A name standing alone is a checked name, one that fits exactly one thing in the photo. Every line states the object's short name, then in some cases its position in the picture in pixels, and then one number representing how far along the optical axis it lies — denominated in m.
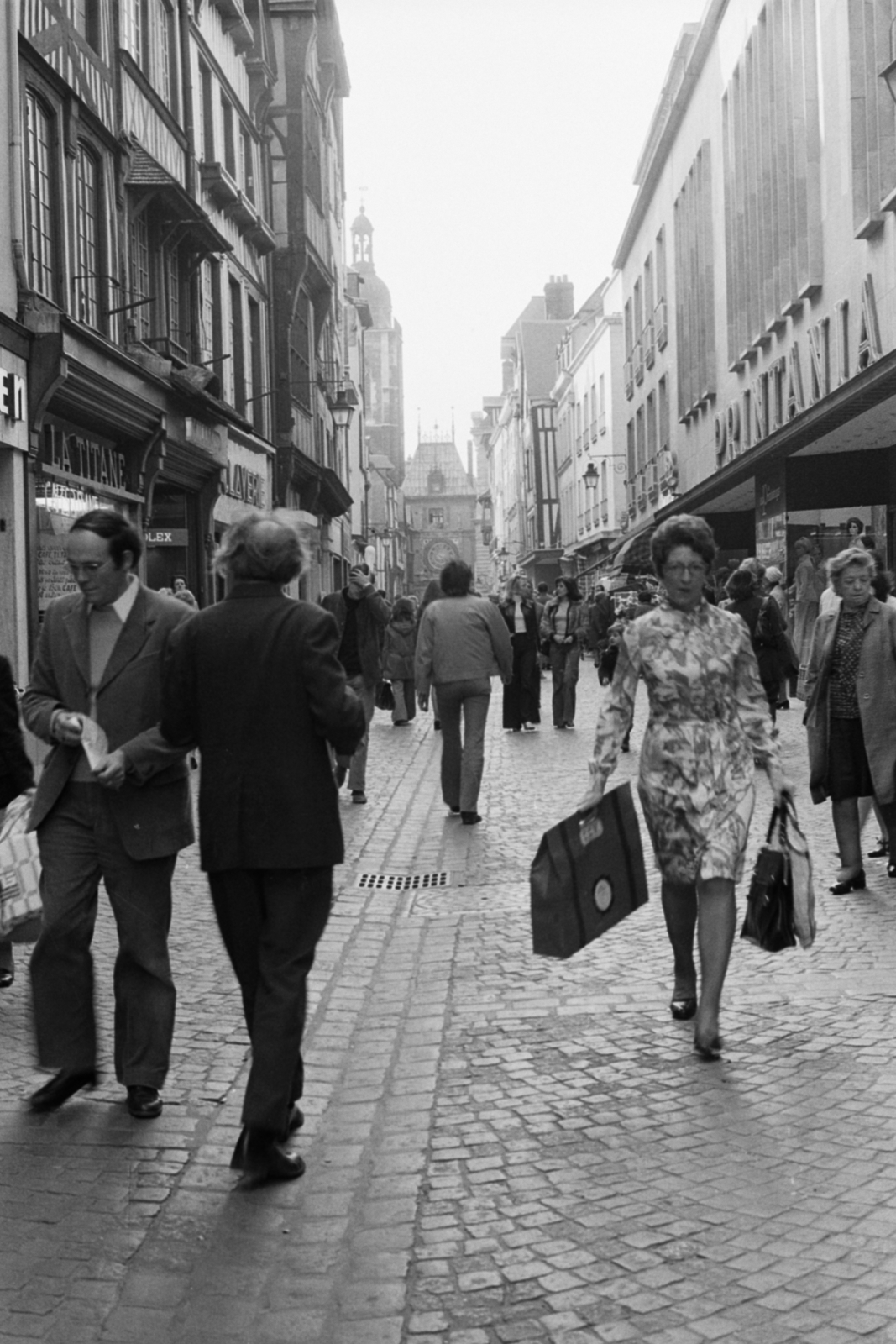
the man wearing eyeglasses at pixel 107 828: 4.58
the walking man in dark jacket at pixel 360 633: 11.77
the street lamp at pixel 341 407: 31.46
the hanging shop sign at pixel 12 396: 13.38
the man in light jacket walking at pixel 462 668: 10.84
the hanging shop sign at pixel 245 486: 24.70
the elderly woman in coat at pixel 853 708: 7.66
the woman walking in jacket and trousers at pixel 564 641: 18.31
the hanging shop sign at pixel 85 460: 15.48
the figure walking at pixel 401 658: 20.67
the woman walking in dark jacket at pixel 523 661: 18.52
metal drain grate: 8.58
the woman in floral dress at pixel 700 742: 5.04
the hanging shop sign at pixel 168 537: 21.88
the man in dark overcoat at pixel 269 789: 4.03
